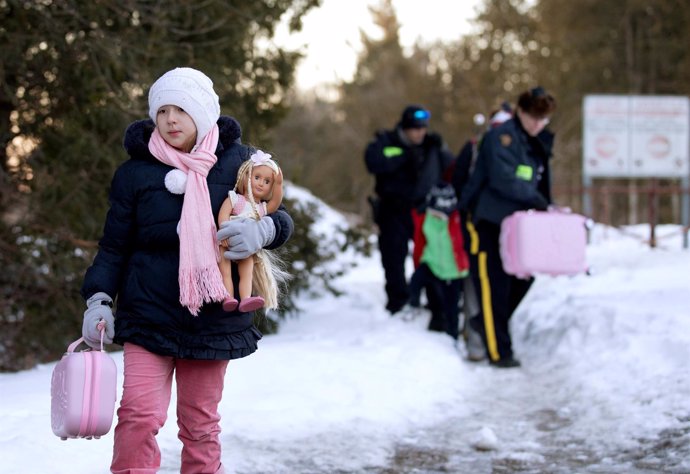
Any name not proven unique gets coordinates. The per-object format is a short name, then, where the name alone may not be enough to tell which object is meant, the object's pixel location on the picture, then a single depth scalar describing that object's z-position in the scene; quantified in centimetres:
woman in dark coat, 1498
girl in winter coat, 707
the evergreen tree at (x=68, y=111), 1450
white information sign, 2819
